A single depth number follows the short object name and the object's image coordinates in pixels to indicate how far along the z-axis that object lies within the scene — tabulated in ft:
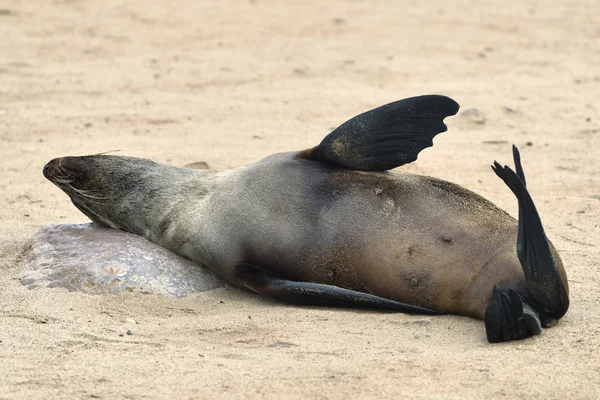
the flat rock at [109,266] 32.01
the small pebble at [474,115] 52.95
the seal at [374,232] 28.04
